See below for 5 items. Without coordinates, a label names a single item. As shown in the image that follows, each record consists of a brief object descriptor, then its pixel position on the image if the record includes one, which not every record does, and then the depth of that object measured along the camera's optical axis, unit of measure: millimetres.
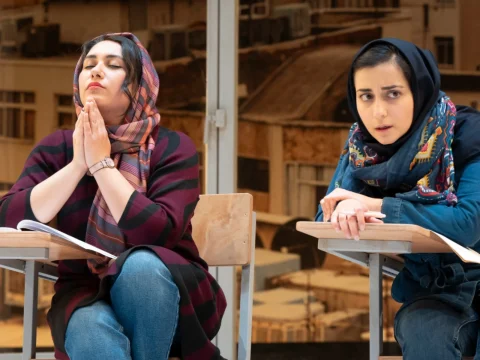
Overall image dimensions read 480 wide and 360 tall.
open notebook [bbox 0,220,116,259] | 5693
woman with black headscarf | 5876
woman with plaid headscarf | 5767
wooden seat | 6177
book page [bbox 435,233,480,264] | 5659
